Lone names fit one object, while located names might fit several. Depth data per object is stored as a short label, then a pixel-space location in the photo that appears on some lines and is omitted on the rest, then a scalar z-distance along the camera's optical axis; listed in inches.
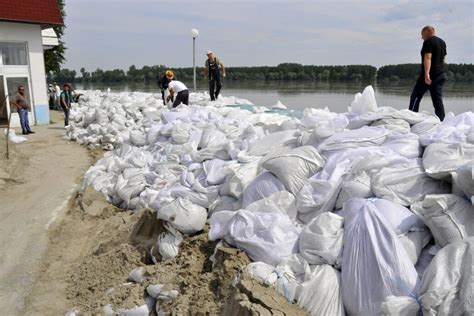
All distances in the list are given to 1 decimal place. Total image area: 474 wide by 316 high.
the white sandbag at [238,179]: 142.6
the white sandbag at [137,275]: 126.3
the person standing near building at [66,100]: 448.1
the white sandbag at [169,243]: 132.5
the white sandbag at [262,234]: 104.3
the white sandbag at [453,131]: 128.7
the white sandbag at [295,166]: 128.0
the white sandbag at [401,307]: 78.5
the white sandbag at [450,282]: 73.4
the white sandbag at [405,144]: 129.2
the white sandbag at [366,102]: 167.5
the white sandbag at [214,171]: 158.4
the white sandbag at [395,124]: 146.2
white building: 417.1
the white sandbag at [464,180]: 91.4
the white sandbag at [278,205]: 118.1
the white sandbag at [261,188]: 130.3
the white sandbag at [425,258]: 91.3
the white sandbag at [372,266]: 84.4
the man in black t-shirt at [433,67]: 209.2
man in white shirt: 350.5
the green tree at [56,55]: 872.3
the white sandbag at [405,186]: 106.0
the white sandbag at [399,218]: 95.8
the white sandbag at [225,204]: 140.6
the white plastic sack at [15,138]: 361.3
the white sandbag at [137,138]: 275.6
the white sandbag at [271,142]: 166.4
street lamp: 482.6
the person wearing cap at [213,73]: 395.2
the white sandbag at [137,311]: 112.4
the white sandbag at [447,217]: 88.6
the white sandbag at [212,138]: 203.0
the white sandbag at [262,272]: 94.4
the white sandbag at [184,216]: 134.3
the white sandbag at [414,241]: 91.3
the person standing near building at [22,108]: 400.8
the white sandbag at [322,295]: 88.5
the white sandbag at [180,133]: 230.7
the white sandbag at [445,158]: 104.4
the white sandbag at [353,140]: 136.9
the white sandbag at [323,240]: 95.7
